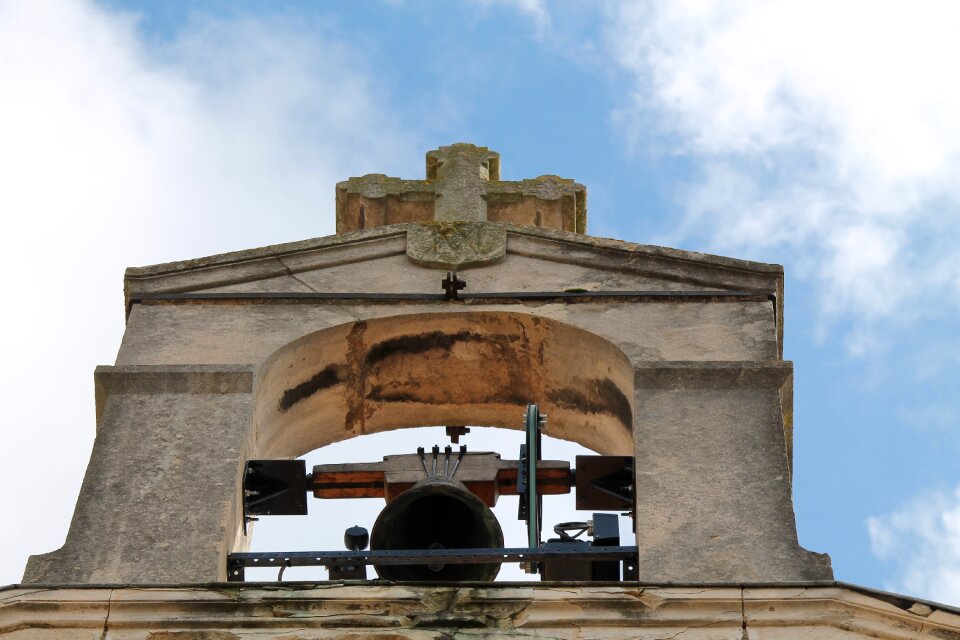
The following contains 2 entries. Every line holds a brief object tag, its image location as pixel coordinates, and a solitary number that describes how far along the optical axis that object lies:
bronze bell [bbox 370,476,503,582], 13.31
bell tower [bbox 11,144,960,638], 11.89
